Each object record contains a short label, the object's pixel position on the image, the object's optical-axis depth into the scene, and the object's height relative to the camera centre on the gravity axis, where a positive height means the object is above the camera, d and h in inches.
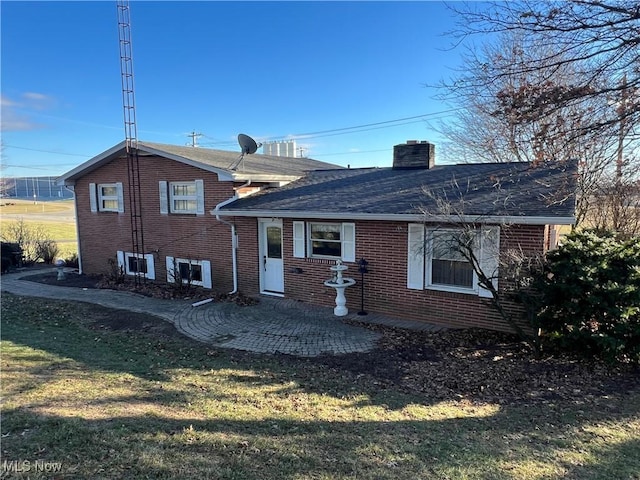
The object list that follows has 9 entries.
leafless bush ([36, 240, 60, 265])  730.8 -68.3
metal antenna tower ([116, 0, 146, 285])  514.3 +89.9
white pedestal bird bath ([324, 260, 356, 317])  366.0 -67.4
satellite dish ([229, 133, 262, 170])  490.9 +80.5
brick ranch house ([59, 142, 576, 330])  316.2 -11.0
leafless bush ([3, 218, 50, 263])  723.4 -49.7
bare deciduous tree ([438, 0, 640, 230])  202.2 +75.6
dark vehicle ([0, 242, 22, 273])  637.9 -66.3
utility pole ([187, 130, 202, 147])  1579.7 +291.4
